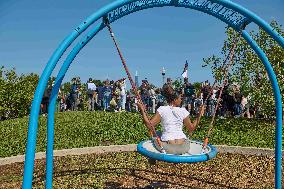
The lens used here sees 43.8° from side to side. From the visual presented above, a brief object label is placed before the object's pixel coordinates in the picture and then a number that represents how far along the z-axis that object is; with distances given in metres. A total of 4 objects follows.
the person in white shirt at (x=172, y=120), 5.57
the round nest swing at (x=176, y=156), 4.90
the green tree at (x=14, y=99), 26.54
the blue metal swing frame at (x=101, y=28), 4.25
